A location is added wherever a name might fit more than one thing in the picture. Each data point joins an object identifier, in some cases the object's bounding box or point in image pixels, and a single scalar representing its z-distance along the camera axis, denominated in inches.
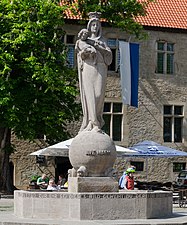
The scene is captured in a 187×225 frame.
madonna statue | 652.7
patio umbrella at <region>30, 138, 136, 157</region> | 1077.1
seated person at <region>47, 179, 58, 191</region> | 945.6
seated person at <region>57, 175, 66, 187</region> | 1158.4
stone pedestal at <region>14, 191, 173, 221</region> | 568.7
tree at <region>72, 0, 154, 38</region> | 1359.5
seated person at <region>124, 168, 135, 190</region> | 882.1
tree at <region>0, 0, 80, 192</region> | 1219.9
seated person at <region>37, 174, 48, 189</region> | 1110.2
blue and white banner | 1291.0
